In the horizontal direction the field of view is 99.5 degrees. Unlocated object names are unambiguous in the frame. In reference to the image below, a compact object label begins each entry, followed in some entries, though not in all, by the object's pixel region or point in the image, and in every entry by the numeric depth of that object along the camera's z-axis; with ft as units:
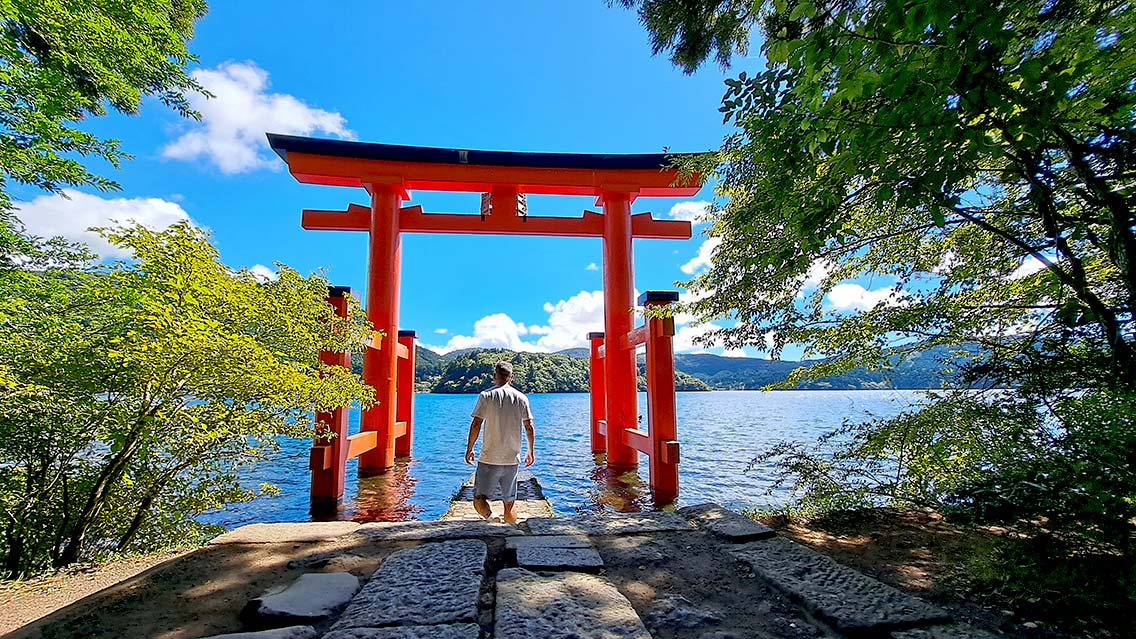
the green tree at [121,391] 8.66
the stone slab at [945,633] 4.67
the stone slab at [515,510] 14.47
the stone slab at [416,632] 4.65
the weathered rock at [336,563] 6.97
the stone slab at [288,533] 8.20
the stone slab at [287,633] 4.71
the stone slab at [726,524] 8.11
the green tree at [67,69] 8.22
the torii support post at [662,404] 19.07
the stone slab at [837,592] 5.02
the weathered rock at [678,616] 5.22
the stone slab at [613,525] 8.72
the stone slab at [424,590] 5.08
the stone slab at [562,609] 4.75
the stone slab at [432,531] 8.30
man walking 11.97
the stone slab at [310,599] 5.27
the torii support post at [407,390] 29.91
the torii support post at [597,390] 31.86
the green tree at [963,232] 5.08
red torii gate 23.57
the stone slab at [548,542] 7.63
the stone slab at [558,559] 6.73
